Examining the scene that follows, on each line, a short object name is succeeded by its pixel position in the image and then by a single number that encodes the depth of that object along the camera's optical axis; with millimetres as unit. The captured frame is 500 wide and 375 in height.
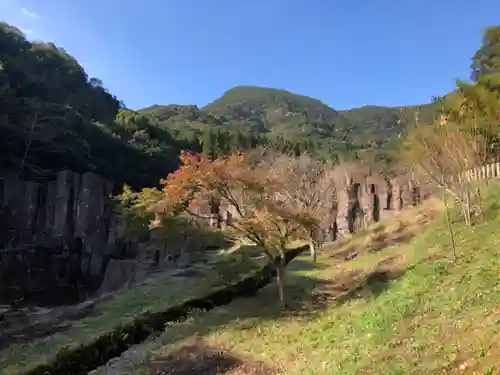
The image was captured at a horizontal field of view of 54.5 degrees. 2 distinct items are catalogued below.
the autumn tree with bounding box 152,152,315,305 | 16453
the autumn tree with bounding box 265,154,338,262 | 33000
